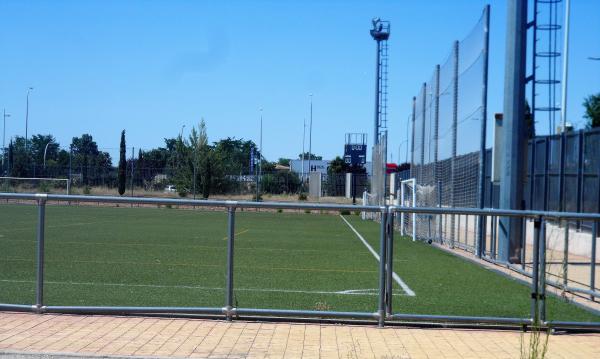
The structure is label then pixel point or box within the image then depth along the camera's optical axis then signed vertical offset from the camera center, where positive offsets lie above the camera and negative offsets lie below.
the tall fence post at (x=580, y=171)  21.64 +0.92
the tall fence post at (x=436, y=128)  26.39 +2.60
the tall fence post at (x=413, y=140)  35.72 +2.90
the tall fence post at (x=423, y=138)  30.76 +2.52
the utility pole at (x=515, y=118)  17.95 +2.04
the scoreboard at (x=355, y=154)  73.06 +4.16
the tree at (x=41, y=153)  56.84 +2.70
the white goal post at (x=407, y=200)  27.05 -0.17
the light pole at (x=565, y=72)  36.69 +6.86
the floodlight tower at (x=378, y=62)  49.81 +9.54
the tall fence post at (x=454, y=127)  23.14 +2.28
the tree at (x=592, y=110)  58.84 +7.66
